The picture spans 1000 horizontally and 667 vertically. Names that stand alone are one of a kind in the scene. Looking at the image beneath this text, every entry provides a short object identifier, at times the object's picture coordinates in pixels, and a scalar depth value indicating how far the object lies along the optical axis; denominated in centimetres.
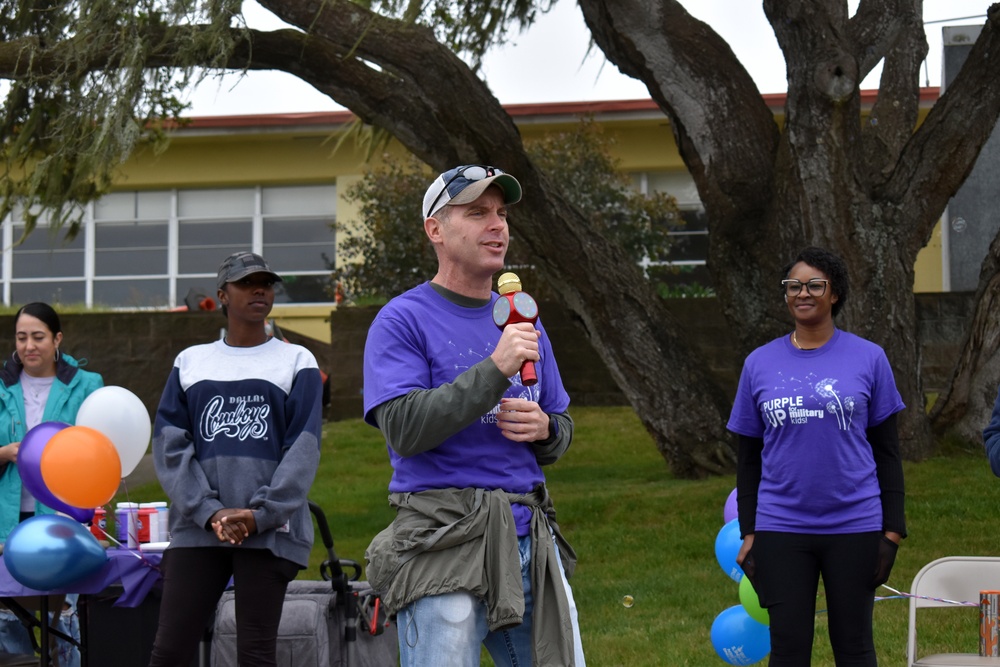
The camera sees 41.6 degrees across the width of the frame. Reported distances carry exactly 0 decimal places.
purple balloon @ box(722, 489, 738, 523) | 576
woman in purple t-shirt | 450
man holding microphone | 311
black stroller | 527
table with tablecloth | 541
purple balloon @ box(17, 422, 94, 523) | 537
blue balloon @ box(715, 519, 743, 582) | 551
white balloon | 579
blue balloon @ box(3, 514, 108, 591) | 507
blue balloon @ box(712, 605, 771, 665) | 546
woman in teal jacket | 578
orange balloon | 529
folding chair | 511
